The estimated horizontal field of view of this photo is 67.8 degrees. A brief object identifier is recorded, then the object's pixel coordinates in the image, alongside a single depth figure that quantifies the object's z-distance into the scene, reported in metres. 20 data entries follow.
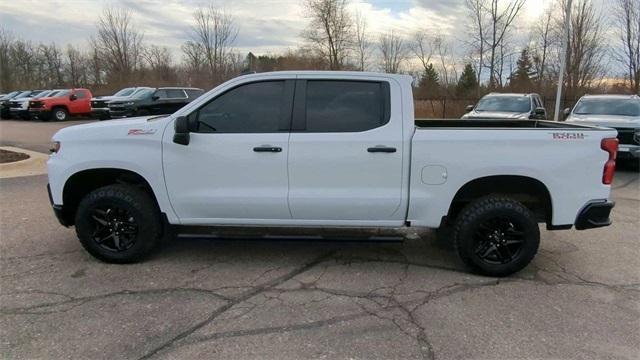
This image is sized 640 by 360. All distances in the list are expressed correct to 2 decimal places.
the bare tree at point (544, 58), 30.46
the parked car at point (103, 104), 23.61
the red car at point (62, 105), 25.53
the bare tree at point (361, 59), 38.89
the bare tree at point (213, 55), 41.94
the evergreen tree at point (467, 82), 30.87
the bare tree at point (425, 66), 38.12
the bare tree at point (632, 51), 28.25
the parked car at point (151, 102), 20.97
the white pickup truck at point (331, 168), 4.25
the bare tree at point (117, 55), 46.19
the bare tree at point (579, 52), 27.52
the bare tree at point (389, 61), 41.41
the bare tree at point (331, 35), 37.19
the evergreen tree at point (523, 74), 29.74
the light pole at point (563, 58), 16.09
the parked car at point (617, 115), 10.37
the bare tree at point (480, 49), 31.39
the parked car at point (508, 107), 13.02
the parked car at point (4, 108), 28.71
